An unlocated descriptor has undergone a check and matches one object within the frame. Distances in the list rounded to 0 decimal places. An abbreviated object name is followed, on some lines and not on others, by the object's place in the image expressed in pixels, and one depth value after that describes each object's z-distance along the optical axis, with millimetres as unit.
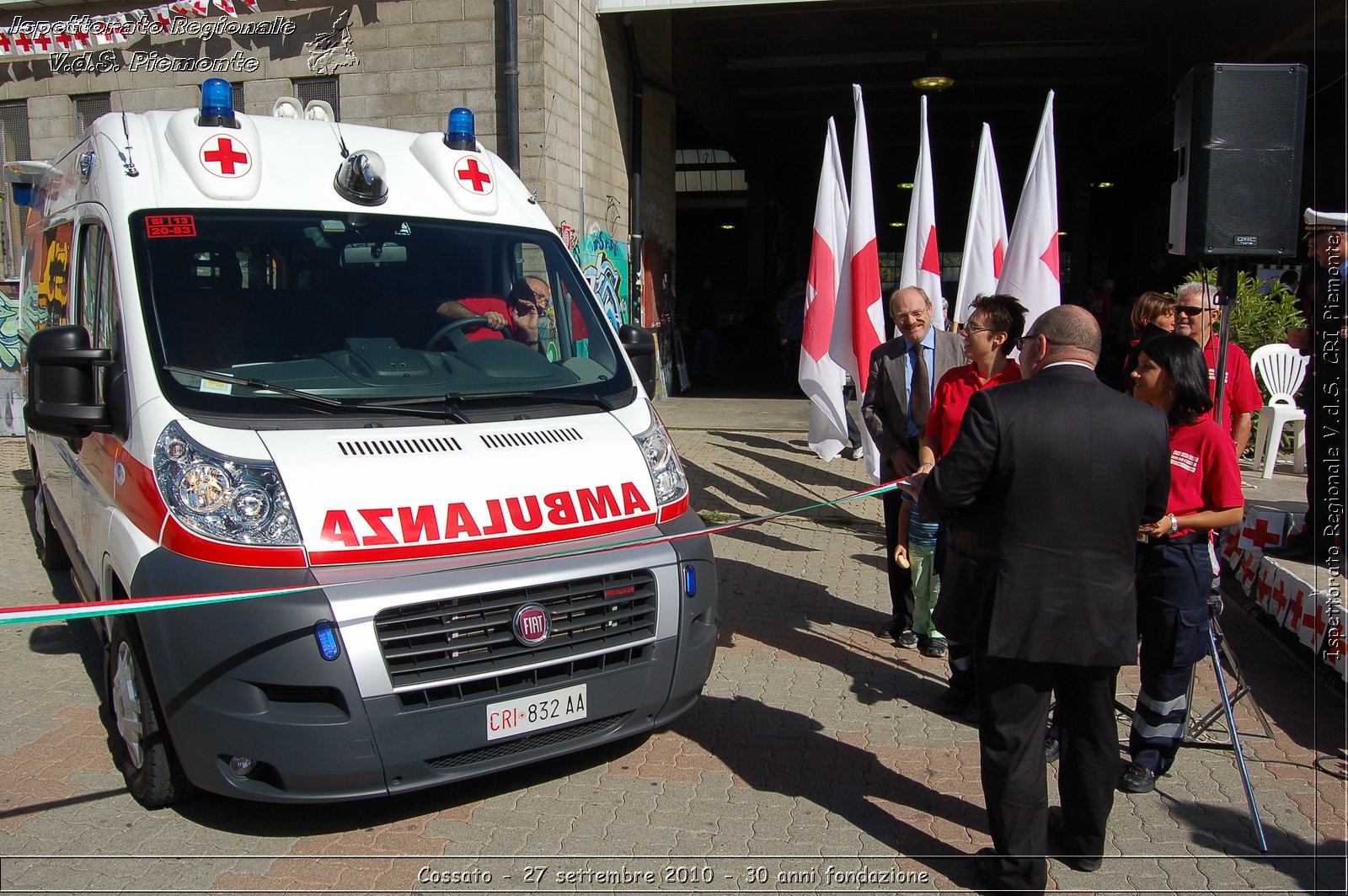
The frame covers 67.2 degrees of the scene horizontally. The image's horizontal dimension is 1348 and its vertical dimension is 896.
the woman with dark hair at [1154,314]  5531
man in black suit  3113
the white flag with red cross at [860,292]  7418
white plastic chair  9492
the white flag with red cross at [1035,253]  6840
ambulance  3285
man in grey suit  5355
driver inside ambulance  4480
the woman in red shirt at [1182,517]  3822
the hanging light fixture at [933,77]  12891
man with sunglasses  5129
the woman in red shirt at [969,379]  4586
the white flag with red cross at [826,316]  7824
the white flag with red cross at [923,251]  7590
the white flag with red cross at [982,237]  7492
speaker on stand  4859
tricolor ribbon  3012
